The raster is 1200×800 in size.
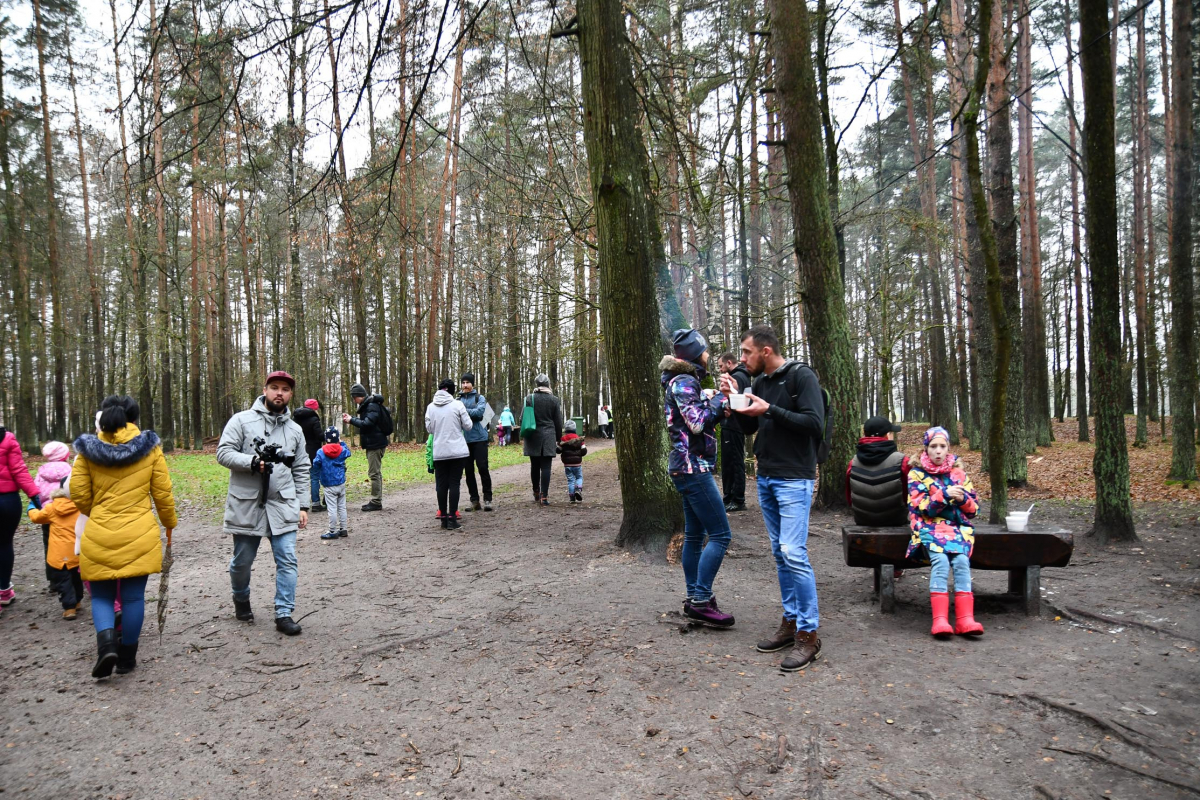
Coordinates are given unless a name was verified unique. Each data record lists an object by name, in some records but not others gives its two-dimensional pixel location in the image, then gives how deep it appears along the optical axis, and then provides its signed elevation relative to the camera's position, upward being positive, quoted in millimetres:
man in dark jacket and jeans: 4070 -447
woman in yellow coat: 4242 -719
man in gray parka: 5086 -658
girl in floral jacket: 4516 -936
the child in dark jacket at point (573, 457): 11240 -949
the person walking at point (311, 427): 8625 -216
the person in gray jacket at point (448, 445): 9211 -543
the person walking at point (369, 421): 10211 -181
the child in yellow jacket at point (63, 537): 5555 -994
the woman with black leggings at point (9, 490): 5688 -601
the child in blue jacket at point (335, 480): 8883 -944
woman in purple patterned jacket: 4441 -439
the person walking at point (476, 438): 10320 -511
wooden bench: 4762 -1194
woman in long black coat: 10711 -449
